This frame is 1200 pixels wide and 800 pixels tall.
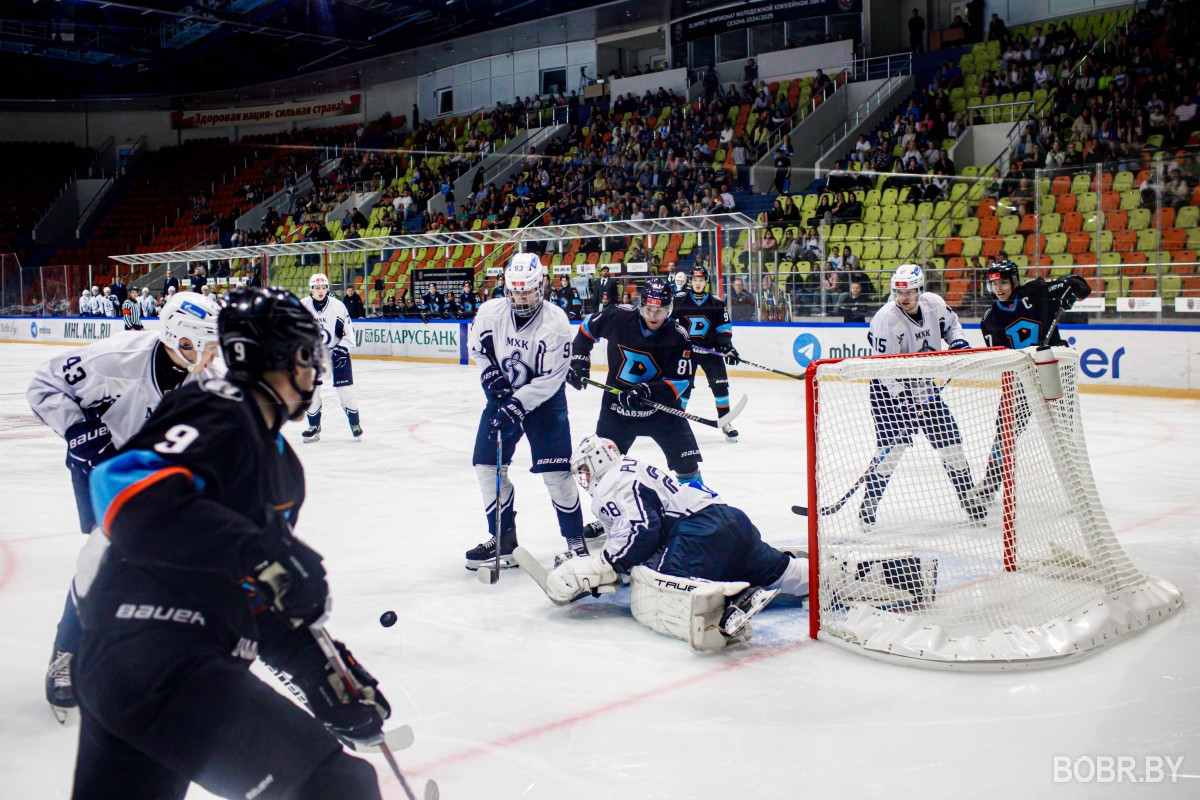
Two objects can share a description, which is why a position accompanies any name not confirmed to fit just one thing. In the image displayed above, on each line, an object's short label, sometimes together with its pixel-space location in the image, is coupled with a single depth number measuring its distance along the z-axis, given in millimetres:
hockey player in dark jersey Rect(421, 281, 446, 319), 17020
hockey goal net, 3498
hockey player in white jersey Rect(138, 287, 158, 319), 19859
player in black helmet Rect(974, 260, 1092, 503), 5941
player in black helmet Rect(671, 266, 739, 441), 8547
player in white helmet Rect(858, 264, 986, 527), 4465
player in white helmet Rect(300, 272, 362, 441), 8664
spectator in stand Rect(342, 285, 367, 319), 18188
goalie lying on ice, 3621
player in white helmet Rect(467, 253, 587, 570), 4695
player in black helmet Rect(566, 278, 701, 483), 5402
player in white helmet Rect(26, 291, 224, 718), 3088
